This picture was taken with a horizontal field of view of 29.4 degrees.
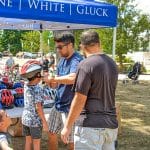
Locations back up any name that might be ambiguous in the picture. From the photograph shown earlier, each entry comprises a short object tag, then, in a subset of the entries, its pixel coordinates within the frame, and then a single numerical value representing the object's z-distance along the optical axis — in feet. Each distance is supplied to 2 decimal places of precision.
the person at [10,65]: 44.83
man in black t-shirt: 8.84
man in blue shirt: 11.19
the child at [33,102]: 11.65
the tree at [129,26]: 72.48
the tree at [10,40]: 159.06
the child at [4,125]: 7.53
